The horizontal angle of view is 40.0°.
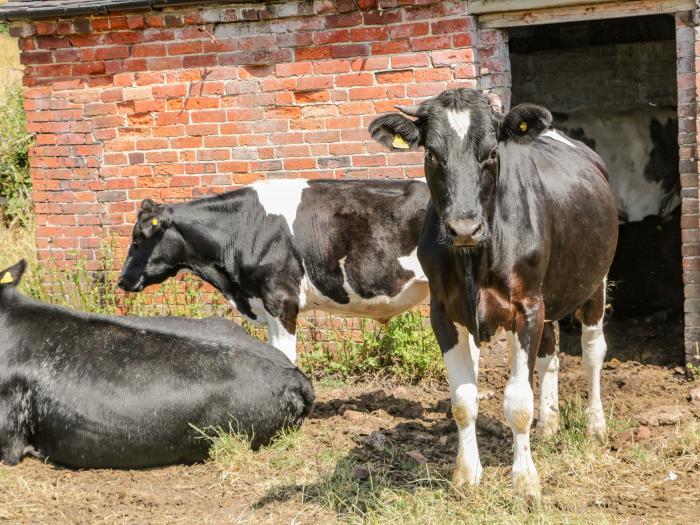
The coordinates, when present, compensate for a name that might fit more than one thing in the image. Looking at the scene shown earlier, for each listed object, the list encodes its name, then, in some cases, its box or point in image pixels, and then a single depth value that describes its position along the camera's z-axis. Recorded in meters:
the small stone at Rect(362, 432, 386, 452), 5.83
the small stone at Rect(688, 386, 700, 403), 6.72
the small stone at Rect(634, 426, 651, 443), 5.82
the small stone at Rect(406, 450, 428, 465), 5.56
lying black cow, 5.72
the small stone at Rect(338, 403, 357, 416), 6.89
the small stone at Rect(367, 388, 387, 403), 7.12
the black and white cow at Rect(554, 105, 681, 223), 10.16
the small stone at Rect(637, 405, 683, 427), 6.12
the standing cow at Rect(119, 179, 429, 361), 6.96
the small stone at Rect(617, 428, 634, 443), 5.84
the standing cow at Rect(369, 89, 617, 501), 4.50
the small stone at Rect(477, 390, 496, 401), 7.03
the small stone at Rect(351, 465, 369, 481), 5.28
